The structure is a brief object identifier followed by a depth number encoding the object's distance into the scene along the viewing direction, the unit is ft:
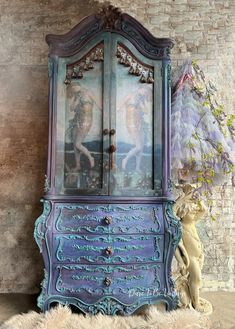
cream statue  8.27
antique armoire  7.31
